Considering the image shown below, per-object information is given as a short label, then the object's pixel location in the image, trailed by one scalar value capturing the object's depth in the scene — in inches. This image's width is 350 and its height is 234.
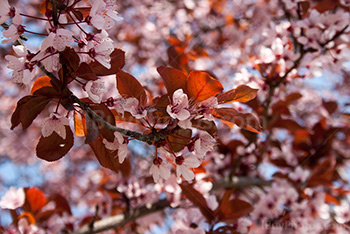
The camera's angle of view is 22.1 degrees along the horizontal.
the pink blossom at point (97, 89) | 30.6
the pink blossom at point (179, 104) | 30.4
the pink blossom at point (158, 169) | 31.5
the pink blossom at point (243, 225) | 35.9
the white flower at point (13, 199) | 37.2
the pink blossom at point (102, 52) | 30.4
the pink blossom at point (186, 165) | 31.2
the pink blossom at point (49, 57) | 30.0
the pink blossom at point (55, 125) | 30.8
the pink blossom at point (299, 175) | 45.2
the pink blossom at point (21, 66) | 30.1
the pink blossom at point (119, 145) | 30.7
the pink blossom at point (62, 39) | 29.5
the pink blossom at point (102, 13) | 30.2
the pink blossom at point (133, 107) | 30.8
